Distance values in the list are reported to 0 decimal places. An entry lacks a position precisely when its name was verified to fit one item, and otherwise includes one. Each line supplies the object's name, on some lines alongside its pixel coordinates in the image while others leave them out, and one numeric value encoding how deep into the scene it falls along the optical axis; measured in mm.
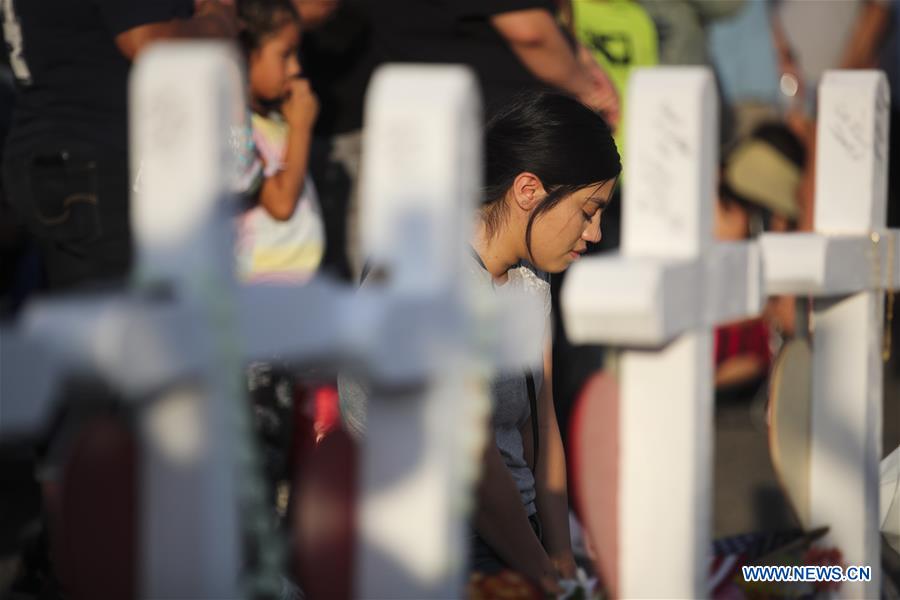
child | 6477
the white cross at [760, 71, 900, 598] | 4254
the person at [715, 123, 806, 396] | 10672
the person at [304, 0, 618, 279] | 6973
